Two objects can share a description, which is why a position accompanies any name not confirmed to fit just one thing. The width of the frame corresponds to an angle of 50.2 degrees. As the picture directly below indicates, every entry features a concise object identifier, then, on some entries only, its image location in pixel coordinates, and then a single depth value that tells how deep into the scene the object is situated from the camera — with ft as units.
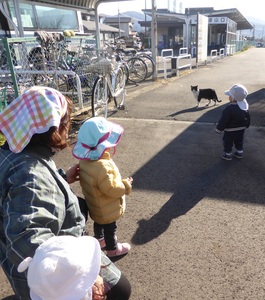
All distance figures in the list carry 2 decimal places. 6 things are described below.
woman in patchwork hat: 4.05
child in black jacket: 13.01
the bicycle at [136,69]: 36.52
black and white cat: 24.20
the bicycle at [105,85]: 19.22
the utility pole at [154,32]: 35.40
